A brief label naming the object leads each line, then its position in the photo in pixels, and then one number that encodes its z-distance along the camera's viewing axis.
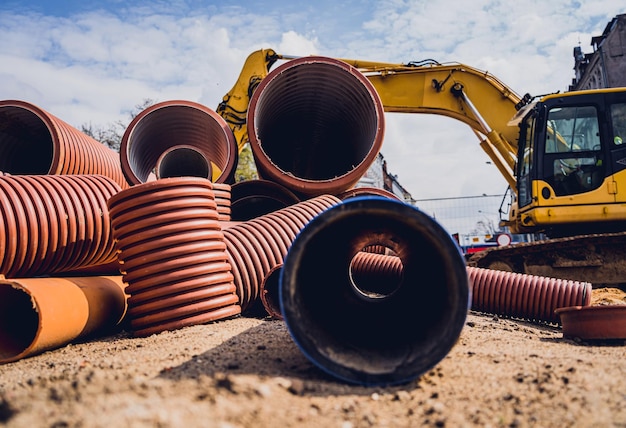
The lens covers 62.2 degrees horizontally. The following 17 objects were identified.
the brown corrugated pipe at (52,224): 3.82
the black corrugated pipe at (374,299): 2.33
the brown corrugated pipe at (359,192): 6.21
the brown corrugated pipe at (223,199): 5.32
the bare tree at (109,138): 20.06
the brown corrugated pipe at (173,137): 6.71
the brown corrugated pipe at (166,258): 3.71
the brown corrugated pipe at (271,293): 4.25
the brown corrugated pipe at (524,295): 5.00
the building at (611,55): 23.52
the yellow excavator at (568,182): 7.83
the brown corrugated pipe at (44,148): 6.34
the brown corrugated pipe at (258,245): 4.36
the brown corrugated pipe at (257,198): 6.32
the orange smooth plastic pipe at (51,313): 3.31
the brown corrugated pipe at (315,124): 6.15
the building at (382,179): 29.72
